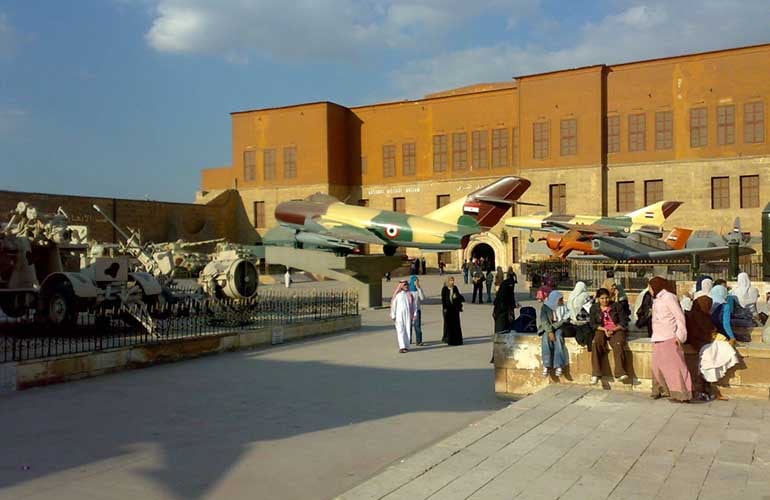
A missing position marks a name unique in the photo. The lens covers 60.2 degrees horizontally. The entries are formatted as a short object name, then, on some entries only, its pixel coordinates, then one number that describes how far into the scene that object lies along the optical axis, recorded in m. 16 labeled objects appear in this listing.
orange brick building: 42.16
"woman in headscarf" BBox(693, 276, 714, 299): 12.92
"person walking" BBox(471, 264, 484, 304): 25.41
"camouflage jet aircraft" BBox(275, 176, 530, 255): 27.05
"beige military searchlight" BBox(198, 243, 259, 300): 17.78
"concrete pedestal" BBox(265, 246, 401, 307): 23.28
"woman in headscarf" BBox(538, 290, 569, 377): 7.98
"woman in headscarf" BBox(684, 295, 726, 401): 7.57
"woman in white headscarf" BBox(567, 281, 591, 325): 8.45
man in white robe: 13.31
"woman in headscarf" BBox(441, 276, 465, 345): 14.15
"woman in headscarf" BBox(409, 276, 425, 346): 14.24
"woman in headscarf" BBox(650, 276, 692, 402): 7.30
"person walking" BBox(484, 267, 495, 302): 26.75
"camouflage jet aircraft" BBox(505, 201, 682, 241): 36.25
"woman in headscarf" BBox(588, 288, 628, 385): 7.81
